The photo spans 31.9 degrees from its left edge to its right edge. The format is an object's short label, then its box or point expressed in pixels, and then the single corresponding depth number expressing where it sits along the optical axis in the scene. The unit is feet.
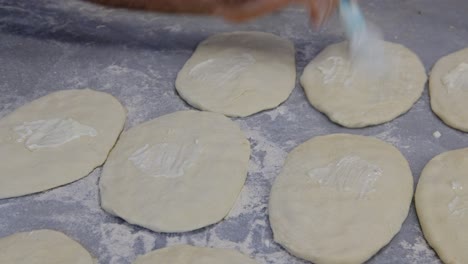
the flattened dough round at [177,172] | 2.23
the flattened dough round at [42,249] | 2.14
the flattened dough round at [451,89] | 2.47
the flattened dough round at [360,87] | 2.49
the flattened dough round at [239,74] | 2.56
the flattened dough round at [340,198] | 2.13
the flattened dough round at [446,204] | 2.11
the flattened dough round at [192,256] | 2.12
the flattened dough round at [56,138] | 2.35
